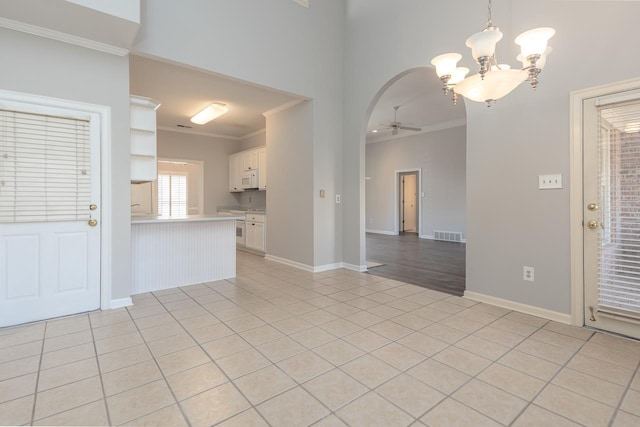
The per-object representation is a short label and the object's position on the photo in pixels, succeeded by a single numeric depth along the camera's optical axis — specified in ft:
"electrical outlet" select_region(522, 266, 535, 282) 9.75
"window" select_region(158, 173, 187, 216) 29.01
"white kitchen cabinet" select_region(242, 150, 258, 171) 22.35
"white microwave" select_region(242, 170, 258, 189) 22.24
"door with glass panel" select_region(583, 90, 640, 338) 7.90
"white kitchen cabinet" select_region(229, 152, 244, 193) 24.34
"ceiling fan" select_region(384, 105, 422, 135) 22.44
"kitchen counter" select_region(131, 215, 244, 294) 12.03
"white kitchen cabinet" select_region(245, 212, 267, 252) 19.31
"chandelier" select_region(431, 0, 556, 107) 6.33
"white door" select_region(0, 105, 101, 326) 8.71
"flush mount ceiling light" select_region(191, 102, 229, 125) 17.07
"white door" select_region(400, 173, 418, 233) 34.47
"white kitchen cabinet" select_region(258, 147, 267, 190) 21.43
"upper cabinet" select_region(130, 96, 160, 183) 11.08
